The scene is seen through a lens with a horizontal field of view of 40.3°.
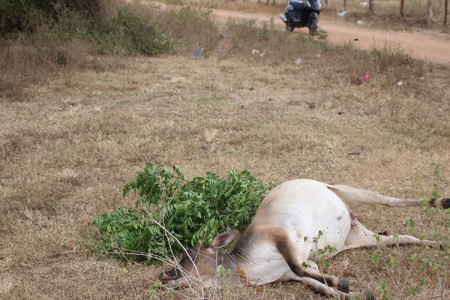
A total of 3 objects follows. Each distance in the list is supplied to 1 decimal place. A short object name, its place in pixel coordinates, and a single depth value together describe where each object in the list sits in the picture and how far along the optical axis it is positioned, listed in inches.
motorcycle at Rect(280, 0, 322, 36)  543.8
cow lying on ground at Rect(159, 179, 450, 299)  141.3
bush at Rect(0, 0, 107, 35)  461.4
